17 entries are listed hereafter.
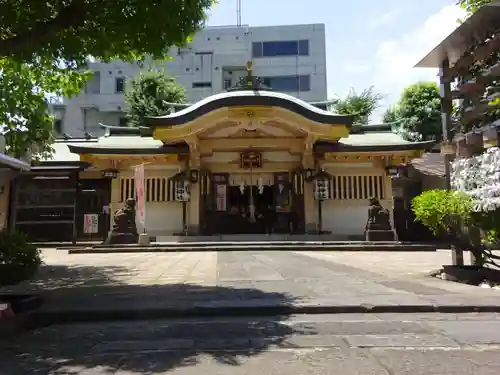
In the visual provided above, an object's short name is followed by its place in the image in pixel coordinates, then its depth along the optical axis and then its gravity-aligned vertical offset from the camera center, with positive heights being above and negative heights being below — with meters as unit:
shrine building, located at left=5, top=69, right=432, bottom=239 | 19.84 +2.16
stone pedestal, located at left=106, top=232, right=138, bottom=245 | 17.84 -0.54
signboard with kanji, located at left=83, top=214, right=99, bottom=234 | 20.80 +0.08
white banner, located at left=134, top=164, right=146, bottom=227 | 17.73 +1.30
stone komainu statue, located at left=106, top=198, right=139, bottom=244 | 17.92 -0.09
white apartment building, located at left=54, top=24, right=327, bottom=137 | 40.41 +13.41
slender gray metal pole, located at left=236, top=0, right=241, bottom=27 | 41.78 +18.46
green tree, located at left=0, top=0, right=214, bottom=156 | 5.74 +2.66
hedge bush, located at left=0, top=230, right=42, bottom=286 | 6.29 -0.45
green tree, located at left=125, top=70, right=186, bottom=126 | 30.70 +8.57
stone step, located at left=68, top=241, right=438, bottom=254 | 16.78 -0.84
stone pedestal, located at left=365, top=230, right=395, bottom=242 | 18.09 -0.47
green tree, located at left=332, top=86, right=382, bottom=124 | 34.44 +8.75
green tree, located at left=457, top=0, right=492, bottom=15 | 9.89 +4.67
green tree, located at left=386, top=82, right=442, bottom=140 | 29.05 +6.82
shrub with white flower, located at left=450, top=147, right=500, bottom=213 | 7.41 +0.73
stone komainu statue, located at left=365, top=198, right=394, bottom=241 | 18.11 -0.09
